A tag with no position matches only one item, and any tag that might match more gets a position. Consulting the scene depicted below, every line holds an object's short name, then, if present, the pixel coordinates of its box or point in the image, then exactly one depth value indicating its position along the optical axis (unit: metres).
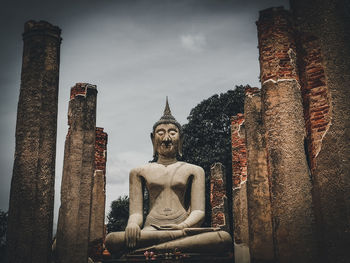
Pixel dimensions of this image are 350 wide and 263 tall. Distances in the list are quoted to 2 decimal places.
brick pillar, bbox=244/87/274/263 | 9.06
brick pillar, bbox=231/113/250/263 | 11.67
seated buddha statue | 7.01
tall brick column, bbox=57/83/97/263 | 9.09
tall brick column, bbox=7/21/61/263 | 5.97
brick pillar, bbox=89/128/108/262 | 10.59
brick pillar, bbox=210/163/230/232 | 14.84
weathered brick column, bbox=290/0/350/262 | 4.87
